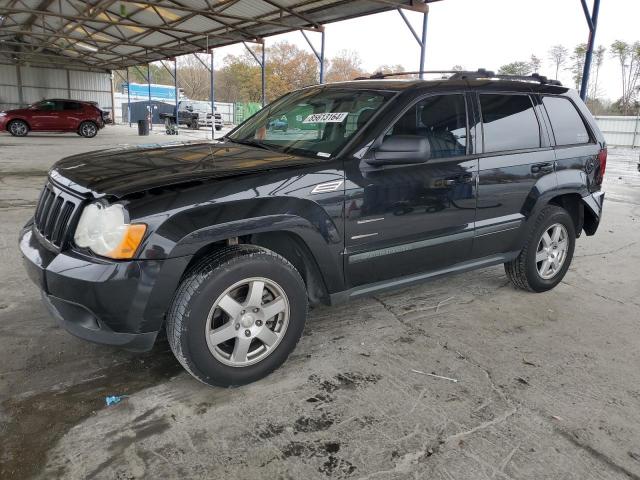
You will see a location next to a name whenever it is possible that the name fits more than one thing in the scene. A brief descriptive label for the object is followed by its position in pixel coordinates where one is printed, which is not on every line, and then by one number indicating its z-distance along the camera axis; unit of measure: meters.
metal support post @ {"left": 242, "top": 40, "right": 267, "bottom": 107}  18.97
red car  21.28
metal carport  12.94
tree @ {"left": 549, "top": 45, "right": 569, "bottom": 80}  43.76
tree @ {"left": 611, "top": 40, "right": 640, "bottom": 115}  40.19
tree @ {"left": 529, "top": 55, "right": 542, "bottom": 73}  46.47
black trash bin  24.66
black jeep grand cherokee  2.36
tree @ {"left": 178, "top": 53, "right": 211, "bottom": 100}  72.69
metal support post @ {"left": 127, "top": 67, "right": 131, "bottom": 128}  38.44
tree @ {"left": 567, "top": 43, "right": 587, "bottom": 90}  40.84
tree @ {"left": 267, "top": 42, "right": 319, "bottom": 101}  54.59
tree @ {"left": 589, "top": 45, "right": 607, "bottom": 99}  42.31
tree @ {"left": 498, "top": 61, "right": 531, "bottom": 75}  42.92
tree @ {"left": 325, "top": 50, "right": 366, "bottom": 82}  55.88
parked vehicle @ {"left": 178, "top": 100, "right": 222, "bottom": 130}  32.09
